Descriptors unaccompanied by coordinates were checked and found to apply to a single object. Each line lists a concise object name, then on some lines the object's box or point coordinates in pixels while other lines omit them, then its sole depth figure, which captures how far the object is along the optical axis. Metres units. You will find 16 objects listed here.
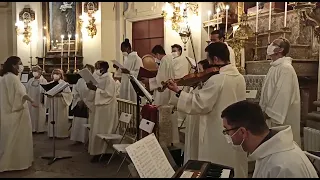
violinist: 4.03
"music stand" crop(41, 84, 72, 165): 6.98
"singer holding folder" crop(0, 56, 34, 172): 6.16
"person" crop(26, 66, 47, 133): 10.11
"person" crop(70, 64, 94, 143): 8.46
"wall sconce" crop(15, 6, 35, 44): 15.19
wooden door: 12.47
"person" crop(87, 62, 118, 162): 6.93
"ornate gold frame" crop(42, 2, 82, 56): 14.92
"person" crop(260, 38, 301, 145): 4.86
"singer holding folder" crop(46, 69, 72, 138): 9.25
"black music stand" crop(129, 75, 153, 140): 4.82
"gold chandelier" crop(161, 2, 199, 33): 9.88
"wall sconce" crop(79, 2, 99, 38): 13.59
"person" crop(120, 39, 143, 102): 8.92
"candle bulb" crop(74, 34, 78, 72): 14.19
